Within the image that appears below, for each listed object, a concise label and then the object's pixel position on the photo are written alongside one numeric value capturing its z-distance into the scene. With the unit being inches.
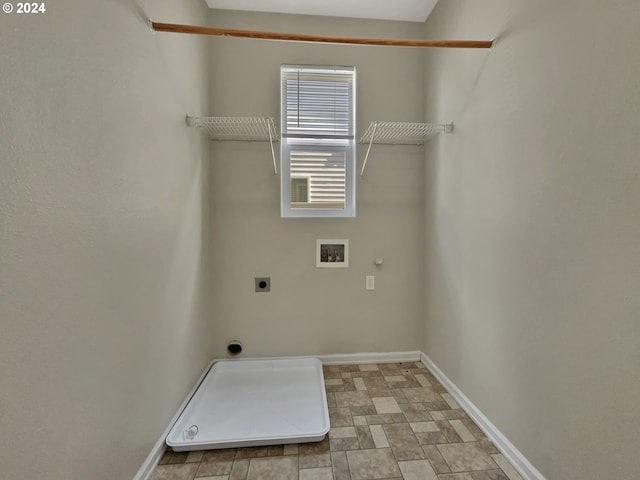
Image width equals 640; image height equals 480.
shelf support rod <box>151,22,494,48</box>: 56.6
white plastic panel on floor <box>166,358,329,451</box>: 57.7
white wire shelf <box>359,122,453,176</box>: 76.8
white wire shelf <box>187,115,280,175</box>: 77.7
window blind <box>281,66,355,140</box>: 90.3
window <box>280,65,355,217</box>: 90.5
